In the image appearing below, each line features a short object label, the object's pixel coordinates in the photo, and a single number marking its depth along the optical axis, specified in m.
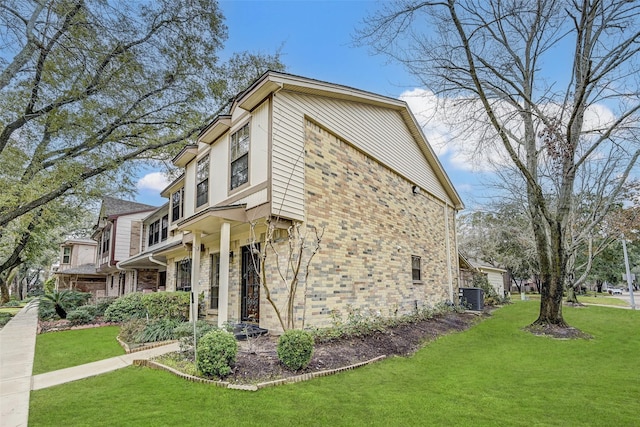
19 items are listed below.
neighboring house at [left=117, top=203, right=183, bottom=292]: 16.16
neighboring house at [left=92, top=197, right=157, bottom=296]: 21.22
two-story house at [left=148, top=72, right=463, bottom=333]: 8.22
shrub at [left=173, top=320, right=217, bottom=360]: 6.93
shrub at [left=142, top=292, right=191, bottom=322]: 10.64
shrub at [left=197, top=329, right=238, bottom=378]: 5.49
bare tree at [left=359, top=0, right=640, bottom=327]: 9.55
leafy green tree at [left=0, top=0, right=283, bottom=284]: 7.70
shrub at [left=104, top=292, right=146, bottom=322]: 13.39
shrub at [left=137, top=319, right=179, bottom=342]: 8.74
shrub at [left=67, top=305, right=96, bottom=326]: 13.38
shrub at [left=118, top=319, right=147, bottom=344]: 8.93
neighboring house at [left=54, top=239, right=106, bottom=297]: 28.06
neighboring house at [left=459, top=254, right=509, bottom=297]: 19.87
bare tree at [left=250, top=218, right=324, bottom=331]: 7.68
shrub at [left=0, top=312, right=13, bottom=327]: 15.28
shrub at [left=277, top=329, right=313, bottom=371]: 5.82
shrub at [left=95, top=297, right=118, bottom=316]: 15.24
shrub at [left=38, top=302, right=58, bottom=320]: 14.90
